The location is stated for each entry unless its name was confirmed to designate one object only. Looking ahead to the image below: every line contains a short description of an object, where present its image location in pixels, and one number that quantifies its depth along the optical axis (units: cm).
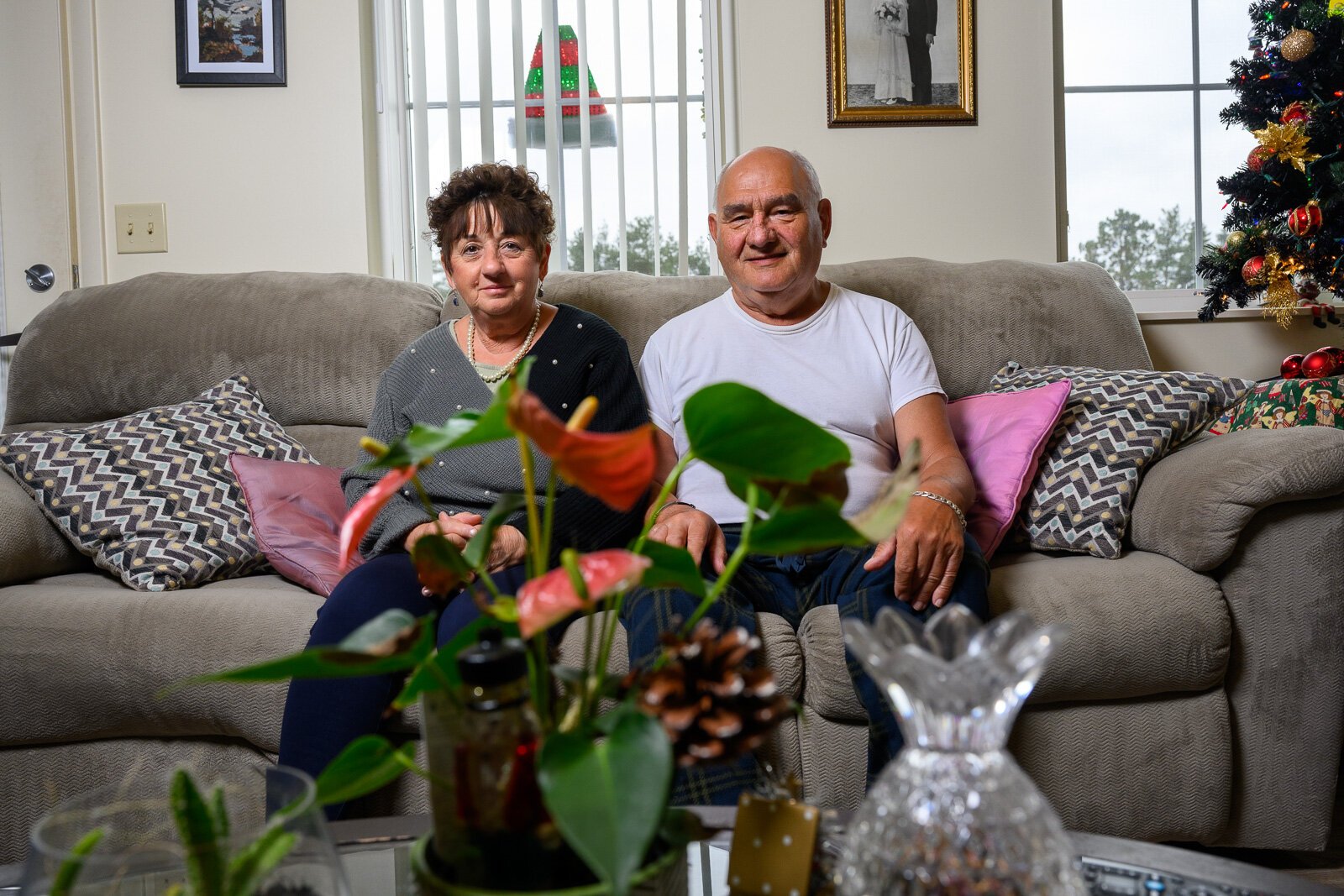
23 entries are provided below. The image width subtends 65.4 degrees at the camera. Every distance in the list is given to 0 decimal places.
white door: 256
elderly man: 157
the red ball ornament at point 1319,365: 230
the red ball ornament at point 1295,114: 229
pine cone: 50
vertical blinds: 273
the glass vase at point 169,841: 47
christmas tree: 227
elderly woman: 170
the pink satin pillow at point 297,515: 175
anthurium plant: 43
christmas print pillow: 198
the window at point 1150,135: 287
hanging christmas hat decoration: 274
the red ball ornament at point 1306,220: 226
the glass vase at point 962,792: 51
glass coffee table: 73
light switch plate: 263
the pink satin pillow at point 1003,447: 174
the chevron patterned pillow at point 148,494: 174
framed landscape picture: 260
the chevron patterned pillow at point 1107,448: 174
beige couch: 151
